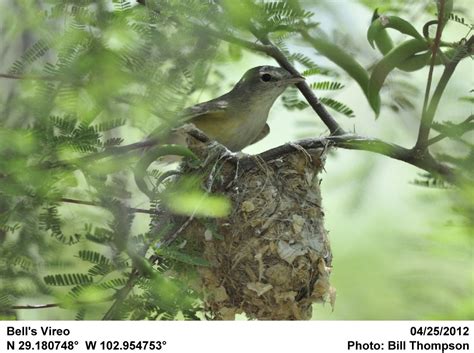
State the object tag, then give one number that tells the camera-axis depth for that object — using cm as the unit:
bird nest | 927
